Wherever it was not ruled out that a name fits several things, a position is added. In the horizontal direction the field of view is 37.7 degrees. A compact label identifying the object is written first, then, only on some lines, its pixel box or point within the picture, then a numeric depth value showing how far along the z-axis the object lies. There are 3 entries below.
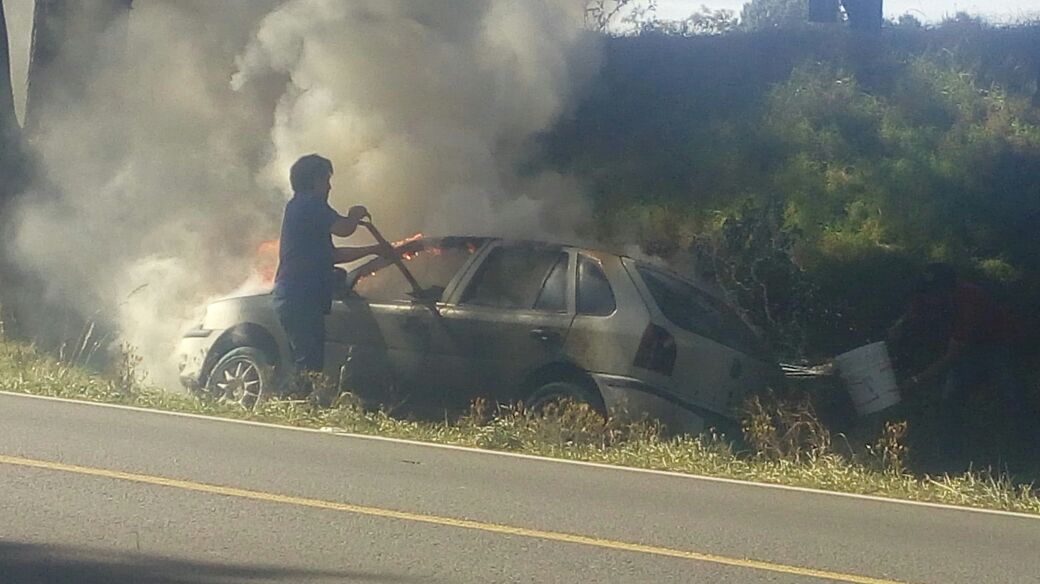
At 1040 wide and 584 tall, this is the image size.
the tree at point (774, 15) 24.06
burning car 10.47
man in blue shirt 11.31
